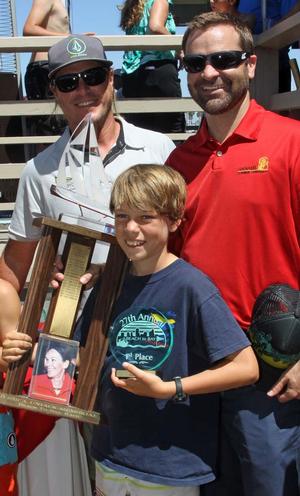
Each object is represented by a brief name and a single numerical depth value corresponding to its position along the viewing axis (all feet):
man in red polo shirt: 6.51
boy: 6.17
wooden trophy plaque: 6.64
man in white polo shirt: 8.09
